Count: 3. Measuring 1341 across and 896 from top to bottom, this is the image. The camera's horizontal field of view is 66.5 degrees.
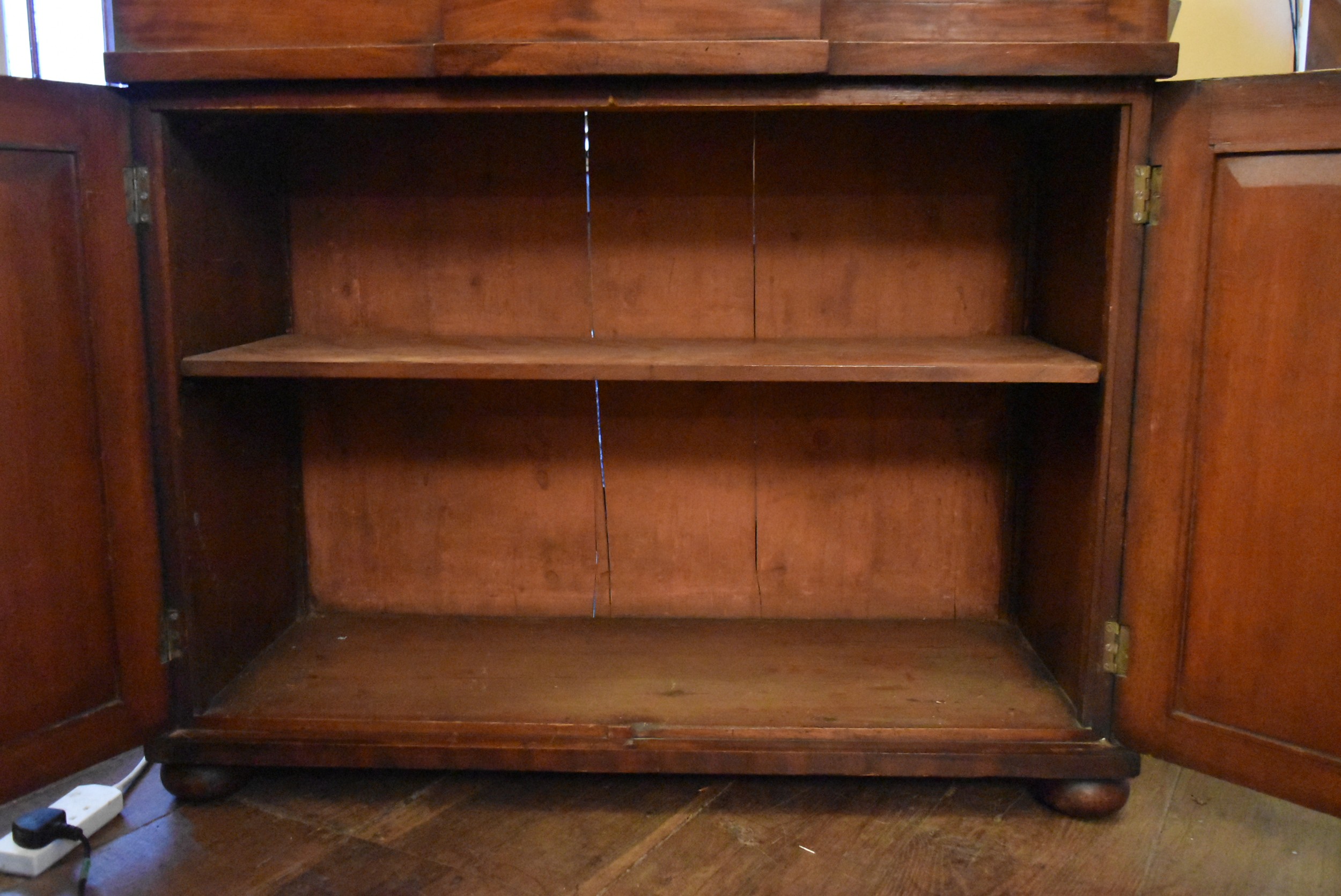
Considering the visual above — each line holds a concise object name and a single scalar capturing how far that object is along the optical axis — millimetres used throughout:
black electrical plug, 1448
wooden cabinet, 1407
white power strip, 1451
